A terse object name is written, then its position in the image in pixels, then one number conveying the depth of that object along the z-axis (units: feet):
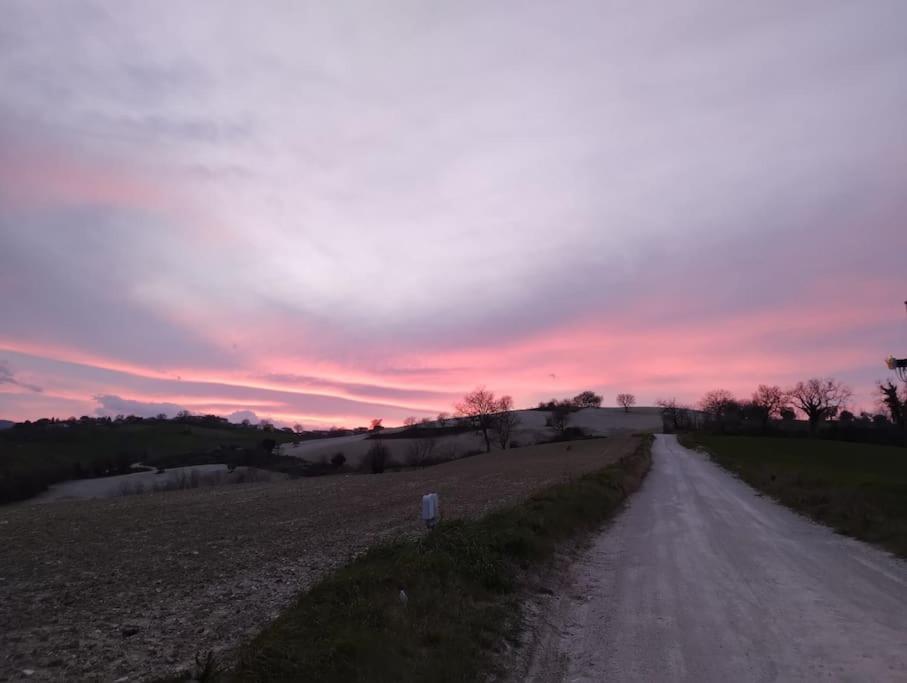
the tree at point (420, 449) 391.86
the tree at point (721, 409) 538.59
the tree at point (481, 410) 479.41
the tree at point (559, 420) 530.10
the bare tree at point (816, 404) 499.92
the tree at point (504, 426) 461.78
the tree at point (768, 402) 530.68
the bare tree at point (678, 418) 569.47
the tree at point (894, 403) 385.33
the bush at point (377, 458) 337.35
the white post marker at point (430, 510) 51.42
